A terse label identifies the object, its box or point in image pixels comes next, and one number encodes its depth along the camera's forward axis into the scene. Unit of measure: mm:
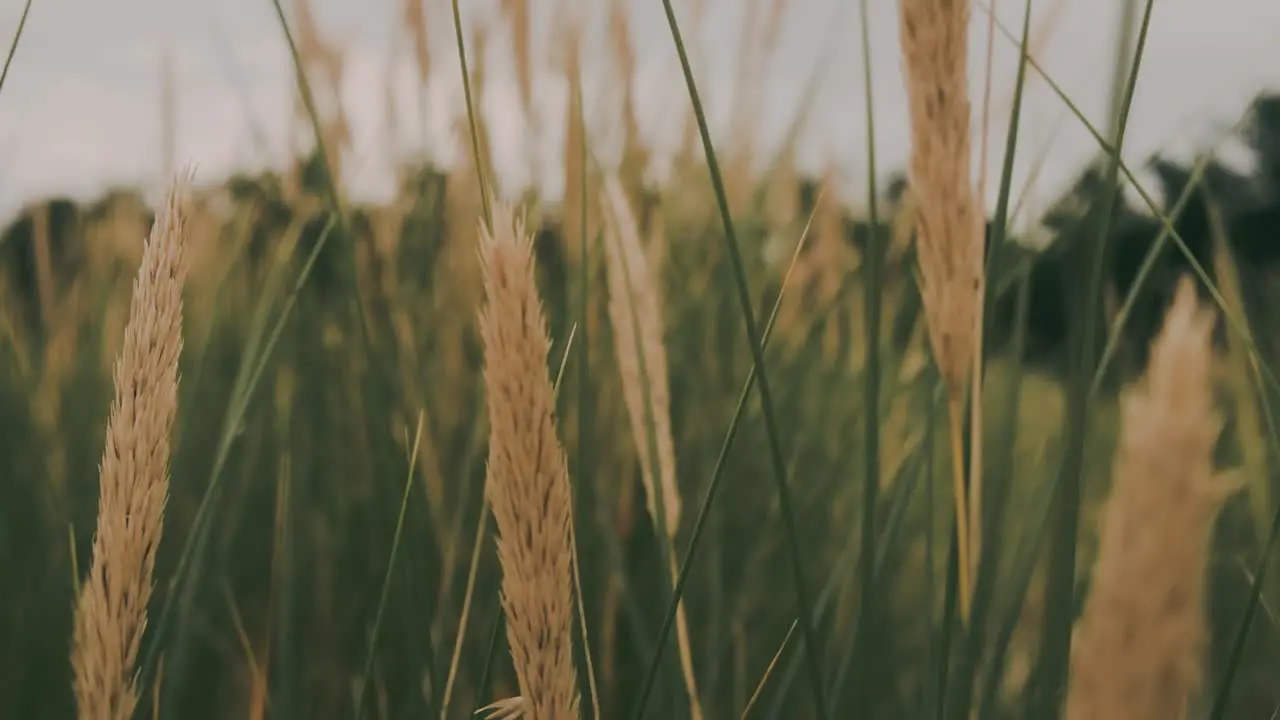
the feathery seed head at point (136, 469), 569
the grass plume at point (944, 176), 536
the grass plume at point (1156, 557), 357
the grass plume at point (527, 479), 505
